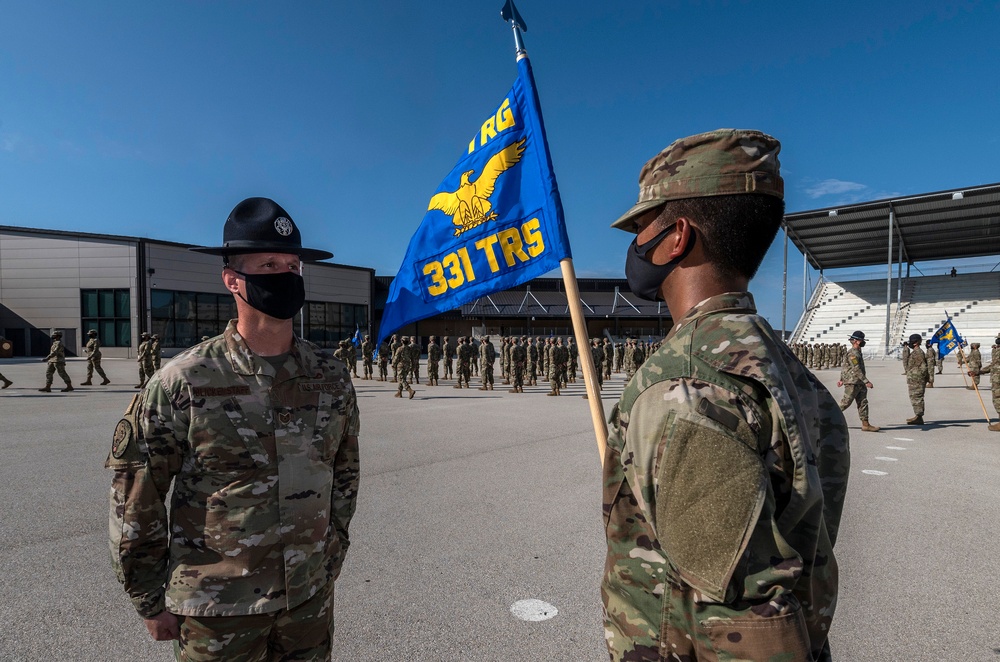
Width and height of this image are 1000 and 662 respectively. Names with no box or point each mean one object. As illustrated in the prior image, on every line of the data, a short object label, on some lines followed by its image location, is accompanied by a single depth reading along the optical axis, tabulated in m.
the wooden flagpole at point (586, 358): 2.04
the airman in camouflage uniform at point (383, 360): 20.73
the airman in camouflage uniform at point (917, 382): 10.16
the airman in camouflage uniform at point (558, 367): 16.12
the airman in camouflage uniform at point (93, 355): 16.53
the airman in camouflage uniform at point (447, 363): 21.35
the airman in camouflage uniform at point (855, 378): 9.16
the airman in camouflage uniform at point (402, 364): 14.70
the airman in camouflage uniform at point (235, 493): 1.76
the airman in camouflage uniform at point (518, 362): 17.17
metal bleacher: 42.34
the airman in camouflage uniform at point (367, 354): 21.67
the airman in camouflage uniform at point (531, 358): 19.16
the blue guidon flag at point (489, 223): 3.13
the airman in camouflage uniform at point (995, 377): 9.58
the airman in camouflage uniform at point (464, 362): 18.59
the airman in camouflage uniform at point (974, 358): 15.79
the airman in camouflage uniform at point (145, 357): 15.42
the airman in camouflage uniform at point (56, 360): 14.12
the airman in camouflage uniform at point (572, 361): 18.52
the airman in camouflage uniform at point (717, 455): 0.98
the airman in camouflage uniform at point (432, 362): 20.16
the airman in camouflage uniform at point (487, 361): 17.58
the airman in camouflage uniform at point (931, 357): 14.98
